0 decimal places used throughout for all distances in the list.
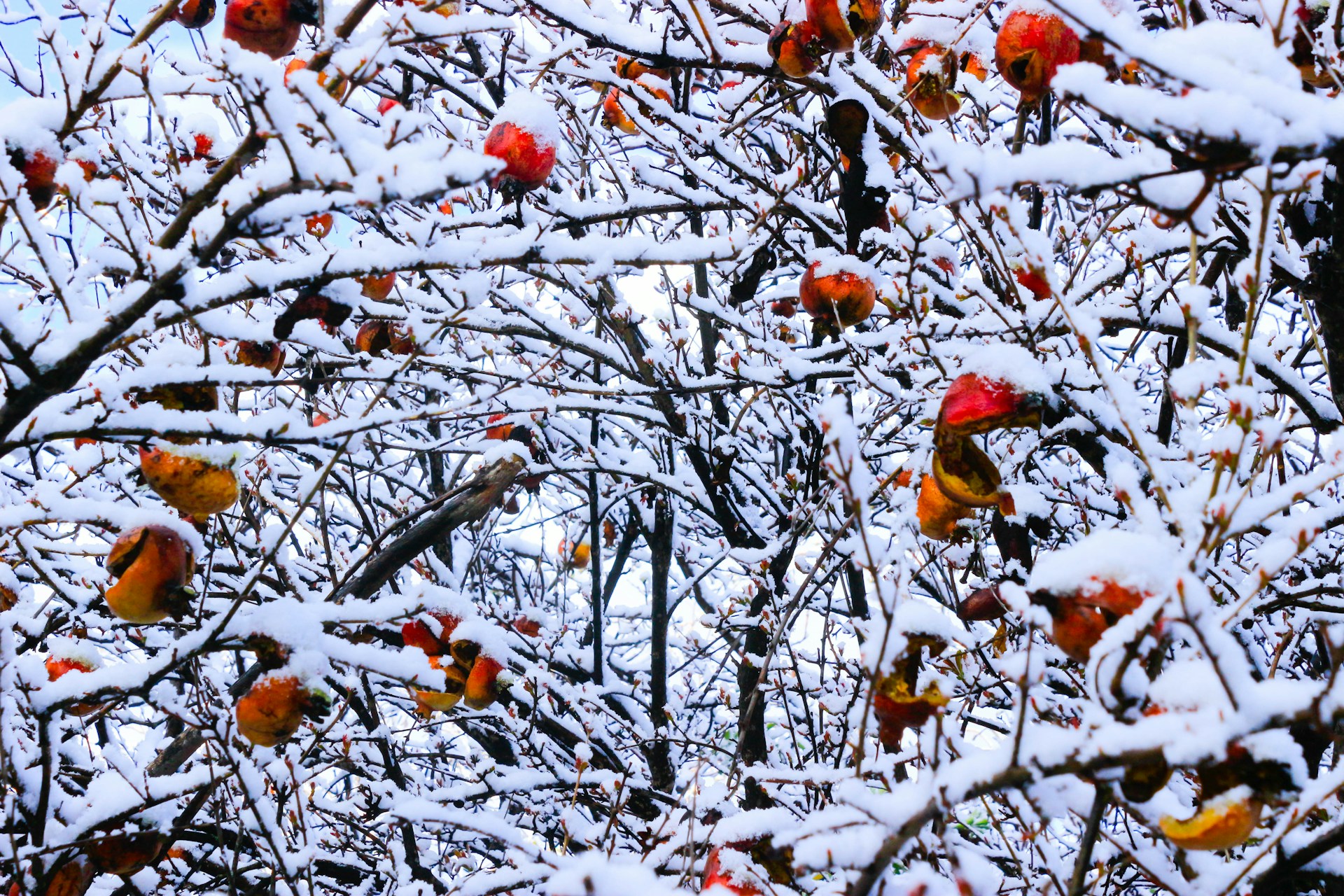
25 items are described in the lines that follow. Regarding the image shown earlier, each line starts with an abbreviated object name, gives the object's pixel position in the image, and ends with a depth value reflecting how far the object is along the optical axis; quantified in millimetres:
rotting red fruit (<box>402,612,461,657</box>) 2510
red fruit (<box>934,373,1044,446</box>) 1606
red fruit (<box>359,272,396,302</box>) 2797
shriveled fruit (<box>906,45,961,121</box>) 2365
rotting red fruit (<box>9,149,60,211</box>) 1624
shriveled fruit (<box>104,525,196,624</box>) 1900
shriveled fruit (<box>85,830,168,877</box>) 1831
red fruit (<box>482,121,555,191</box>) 2305
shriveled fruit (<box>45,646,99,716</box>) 2311
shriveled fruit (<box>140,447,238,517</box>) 1859
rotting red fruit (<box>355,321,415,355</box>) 3111
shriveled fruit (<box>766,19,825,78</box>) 2389
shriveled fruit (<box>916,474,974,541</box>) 2018
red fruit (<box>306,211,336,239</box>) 2731
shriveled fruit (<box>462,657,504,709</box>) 2459
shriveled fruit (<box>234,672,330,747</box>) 1932
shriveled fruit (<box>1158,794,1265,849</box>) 986
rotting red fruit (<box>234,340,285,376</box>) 2529
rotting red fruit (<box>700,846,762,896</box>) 1544
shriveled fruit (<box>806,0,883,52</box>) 2273
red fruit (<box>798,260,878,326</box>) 2502
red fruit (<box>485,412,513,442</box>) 3731
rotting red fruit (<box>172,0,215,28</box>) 2270
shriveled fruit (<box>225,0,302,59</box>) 2014
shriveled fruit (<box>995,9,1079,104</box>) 1990
